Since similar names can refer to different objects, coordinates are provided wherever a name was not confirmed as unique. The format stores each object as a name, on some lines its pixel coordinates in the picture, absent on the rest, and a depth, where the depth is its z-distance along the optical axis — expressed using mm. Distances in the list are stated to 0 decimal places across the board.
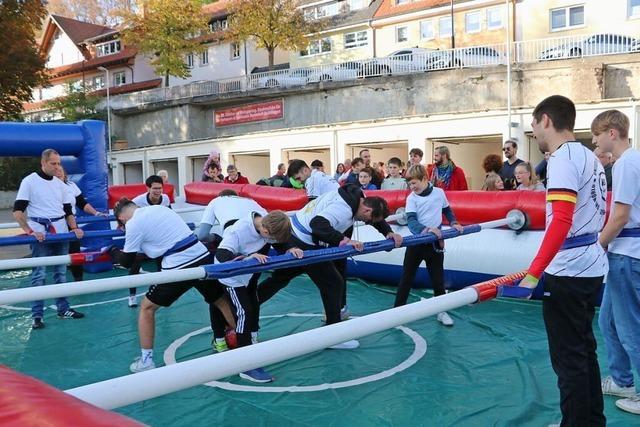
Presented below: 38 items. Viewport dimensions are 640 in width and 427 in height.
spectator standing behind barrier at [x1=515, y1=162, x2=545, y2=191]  7184
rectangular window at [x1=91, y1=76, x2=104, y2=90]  50288
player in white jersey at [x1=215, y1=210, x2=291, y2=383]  4656
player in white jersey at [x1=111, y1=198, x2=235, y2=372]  4727
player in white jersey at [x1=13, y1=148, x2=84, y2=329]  6555
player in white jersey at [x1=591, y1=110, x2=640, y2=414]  3369
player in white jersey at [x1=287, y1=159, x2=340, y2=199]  8484
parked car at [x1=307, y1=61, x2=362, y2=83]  28953
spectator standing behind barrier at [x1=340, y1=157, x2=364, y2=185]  8773
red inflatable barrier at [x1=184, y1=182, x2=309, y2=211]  9289
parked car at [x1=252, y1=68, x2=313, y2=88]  31723
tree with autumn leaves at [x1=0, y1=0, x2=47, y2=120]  21797
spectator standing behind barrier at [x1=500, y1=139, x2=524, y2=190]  8125
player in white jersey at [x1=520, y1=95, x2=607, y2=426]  2957
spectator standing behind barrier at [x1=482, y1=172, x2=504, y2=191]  7773
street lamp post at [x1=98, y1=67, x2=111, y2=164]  38612
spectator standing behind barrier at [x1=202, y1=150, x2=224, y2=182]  11173
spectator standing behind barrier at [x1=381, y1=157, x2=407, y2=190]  8789
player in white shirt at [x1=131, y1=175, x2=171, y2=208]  7363
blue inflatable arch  9669
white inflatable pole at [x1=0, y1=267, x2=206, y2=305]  3215
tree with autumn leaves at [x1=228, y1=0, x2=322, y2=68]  34000
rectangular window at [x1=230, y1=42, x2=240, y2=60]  40344
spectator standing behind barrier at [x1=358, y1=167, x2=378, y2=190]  8438
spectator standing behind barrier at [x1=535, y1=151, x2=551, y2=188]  7637
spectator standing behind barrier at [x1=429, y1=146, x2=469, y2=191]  8234
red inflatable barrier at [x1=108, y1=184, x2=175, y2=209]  11188
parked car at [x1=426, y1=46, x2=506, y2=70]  24641
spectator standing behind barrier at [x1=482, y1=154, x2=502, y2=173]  8492
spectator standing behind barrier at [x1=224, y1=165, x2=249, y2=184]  11562
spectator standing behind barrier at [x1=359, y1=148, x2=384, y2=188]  8981
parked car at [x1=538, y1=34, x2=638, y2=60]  21656
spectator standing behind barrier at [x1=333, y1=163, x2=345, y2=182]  12875
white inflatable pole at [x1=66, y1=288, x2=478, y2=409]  1800
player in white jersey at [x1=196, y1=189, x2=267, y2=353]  5328
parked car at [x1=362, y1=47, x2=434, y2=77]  26734
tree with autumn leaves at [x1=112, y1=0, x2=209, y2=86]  37688
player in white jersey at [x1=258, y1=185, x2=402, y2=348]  5023
